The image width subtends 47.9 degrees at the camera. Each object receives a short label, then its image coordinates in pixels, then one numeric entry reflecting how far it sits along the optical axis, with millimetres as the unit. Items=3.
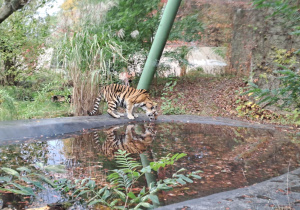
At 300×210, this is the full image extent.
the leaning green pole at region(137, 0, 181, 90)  9133
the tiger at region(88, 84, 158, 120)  7469
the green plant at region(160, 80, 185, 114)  9117
